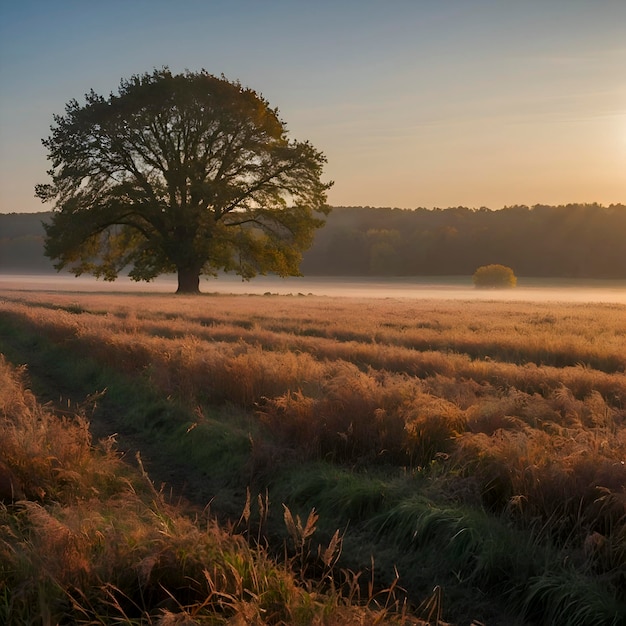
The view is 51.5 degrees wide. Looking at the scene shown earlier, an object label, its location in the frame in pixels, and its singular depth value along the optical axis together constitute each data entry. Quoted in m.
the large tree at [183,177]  38.06
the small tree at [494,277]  85.19
